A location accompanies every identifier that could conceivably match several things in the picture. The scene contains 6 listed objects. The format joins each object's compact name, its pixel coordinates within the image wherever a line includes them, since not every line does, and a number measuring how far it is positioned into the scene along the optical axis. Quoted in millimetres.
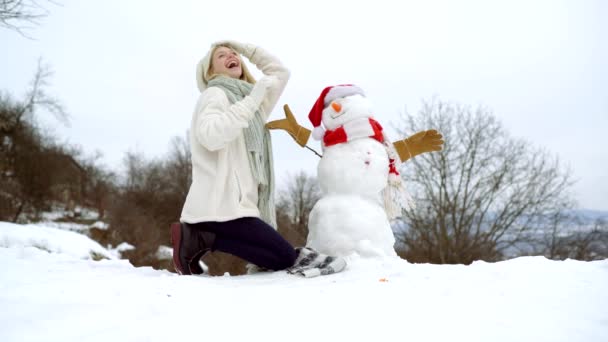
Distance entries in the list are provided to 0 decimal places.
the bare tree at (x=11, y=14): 4965
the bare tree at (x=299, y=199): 18984
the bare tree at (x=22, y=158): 14602
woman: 2201
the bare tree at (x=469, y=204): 11680
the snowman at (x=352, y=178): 2490
